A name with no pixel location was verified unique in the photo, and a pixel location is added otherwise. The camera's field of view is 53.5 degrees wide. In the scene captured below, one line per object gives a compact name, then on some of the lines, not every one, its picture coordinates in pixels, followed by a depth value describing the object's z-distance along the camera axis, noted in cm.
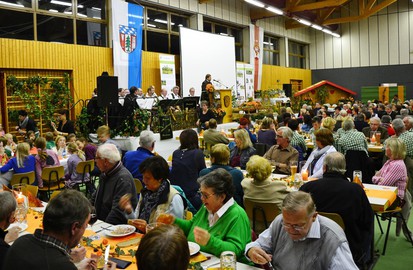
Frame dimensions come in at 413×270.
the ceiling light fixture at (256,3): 1551
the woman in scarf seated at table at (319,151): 531
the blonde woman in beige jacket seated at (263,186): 397
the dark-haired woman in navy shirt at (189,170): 508
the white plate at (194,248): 269
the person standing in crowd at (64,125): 991
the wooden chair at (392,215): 459
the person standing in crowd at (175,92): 1374
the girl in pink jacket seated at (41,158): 661
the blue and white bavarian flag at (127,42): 1287
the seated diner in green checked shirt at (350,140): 643
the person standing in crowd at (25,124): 999
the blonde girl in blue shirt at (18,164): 621
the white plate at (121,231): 313
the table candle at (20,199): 352
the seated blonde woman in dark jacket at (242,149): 628
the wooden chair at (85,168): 692
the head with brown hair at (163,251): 145
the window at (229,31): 1837
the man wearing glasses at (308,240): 225
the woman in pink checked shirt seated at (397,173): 468
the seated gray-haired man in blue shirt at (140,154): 550
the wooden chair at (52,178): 655
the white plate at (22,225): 335
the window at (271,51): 2303
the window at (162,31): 1495
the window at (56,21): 1081
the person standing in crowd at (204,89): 1311
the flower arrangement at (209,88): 1301
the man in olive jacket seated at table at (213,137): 770
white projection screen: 1500
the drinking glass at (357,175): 442
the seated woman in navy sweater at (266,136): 803
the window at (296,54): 2616
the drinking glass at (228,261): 238
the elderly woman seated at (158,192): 339
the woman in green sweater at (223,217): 271
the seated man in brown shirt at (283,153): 590
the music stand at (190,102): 1211
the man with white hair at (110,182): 386
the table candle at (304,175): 482
